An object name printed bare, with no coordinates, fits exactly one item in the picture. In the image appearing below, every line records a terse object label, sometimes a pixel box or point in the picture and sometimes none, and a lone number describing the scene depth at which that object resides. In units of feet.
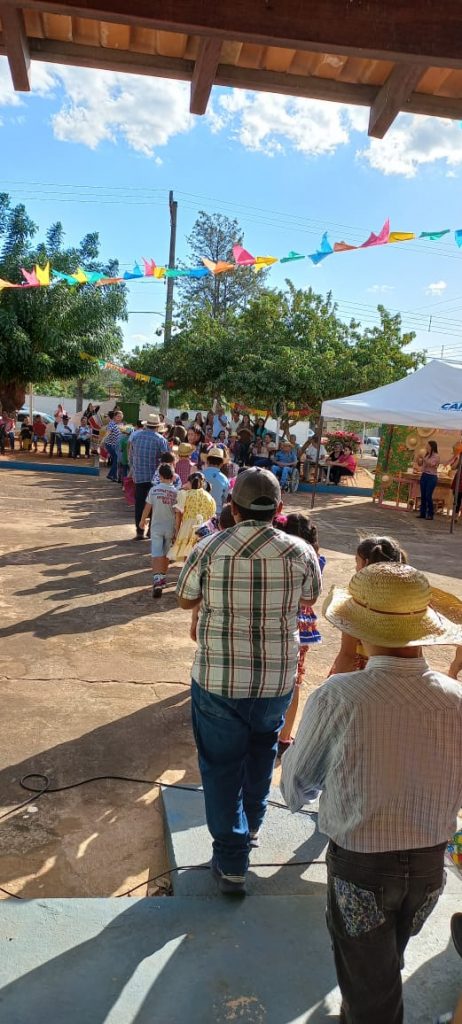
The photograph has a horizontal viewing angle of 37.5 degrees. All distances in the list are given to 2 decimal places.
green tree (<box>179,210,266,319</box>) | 138.31
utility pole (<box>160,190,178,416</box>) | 77.30
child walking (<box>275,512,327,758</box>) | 12.32
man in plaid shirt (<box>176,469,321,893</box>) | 8.11
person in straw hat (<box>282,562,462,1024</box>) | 5.43
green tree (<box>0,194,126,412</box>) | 65.77
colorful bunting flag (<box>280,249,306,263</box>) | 33.11
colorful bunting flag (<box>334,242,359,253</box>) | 30.22
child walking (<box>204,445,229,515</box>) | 23.49
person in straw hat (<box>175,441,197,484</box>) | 27.78
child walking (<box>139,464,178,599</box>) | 22.48
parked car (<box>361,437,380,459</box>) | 138.47
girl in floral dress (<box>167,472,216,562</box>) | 20.97
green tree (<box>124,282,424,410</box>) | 63.87
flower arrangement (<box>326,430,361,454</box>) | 74.18
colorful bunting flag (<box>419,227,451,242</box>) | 28.97
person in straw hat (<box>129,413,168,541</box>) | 27.50
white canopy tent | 38.96
